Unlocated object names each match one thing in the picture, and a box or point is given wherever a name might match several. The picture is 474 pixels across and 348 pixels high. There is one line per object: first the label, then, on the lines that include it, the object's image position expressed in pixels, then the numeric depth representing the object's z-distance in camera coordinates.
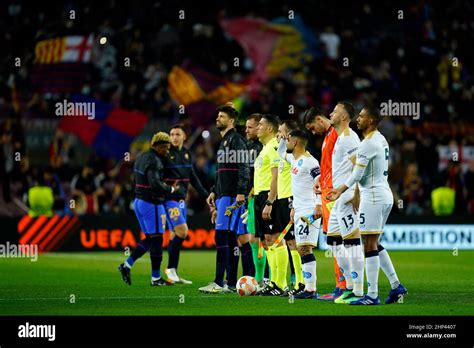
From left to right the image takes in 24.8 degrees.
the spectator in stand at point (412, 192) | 28.61
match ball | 15.32
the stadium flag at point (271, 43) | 32.59
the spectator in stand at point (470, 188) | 27.73
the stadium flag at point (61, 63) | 29.91
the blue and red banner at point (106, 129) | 29.03
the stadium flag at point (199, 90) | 30.30
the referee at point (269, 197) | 15.20
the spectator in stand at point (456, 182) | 27.42
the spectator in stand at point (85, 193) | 27.62
